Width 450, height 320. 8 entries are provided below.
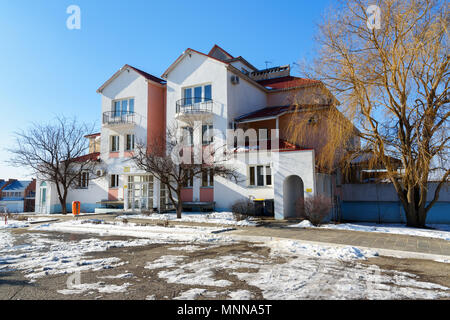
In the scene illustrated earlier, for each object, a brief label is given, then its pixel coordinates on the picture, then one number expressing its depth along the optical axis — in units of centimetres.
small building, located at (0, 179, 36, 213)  6469
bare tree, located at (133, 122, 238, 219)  1755
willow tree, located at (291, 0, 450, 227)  1419
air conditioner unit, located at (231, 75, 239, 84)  2337
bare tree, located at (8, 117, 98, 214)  2575
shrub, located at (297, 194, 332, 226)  1466
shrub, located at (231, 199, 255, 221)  1861
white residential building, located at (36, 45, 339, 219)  1822
